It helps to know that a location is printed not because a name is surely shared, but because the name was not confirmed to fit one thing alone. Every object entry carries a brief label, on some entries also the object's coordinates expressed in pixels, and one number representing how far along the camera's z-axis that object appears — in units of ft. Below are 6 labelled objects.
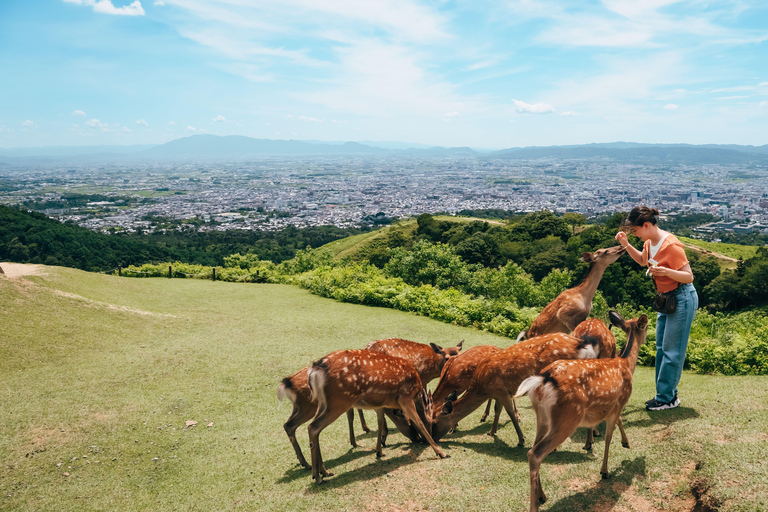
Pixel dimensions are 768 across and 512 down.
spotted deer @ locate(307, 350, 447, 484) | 17.12
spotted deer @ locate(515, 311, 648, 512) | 14.33
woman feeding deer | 19.26
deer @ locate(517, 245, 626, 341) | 24.29
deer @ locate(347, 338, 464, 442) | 22.56
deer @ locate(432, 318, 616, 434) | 20.51
